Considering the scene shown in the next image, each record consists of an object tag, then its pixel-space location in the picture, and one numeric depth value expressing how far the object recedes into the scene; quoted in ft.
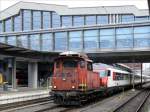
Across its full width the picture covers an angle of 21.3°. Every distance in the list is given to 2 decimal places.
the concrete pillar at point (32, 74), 183.37
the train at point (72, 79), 80.64
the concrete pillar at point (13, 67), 151.24
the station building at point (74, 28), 172.76
